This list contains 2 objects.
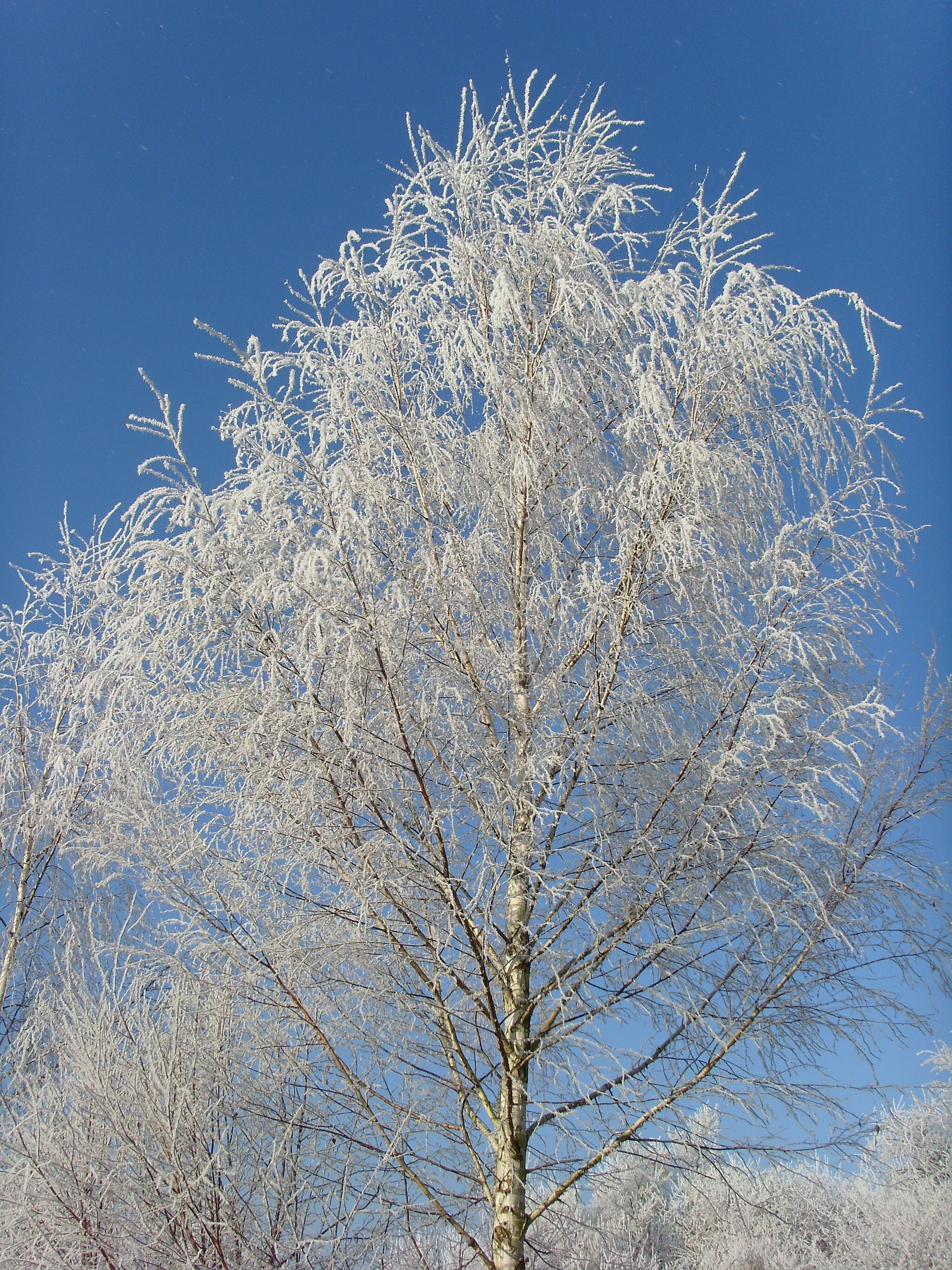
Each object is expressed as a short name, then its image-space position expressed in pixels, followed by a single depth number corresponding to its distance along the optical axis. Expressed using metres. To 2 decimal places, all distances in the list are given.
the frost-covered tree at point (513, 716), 3.56
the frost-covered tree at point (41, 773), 6.85
